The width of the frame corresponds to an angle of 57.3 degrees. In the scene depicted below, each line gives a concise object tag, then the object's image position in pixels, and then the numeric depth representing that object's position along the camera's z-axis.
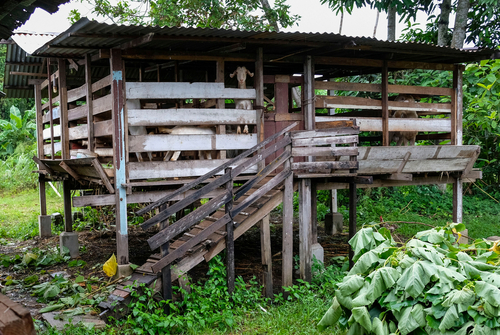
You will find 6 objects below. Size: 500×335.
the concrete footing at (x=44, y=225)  11.73
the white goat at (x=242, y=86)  8.41
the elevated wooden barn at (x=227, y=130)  7.04
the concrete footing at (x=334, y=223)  12.38
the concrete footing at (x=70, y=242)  9.64
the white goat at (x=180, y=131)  7.96
